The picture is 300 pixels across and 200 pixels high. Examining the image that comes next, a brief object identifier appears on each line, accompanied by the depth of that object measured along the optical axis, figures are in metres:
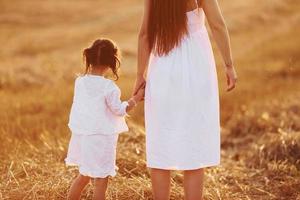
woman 4.65
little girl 4.79
